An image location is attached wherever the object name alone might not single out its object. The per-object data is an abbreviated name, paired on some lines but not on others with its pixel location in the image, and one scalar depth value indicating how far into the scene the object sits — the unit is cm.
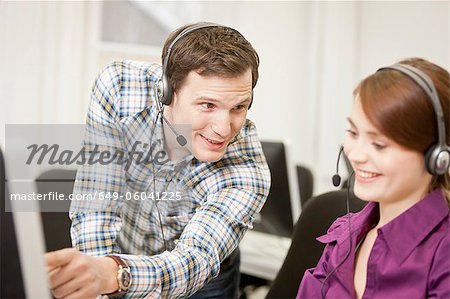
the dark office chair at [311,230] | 199
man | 179
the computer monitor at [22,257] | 131
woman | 157
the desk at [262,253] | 270
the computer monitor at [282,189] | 260
